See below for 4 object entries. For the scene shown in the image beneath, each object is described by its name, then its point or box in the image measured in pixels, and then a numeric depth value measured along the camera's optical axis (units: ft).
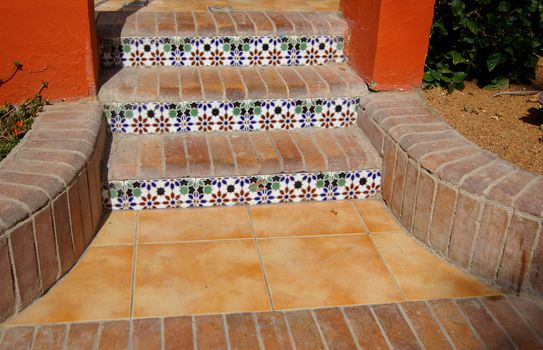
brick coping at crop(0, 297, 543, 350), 8.21
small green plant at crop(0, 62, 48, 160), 10.30
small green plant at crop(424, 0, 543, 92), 13.66
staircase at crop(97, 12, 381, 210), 11.36
